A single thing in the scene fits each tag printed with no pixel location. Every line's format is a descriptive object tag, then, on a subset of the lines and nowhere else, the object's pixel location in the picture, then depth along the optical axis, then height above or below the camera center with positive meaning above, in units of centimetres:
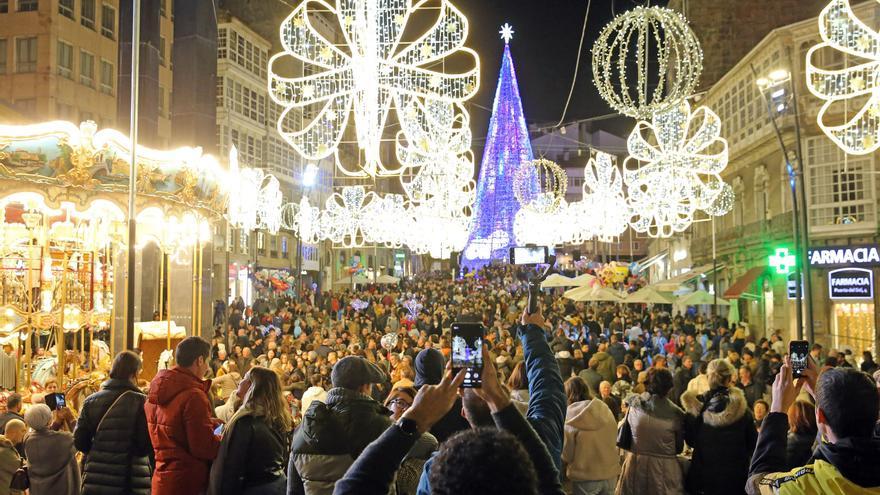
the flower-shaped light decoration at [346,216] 2622 +239
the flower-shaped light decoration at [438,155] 1538 +319
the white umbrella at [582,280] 2675 -7
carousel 1021 +86
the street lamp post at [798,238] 1686 +90
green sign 2042 +43
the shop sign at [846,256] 2273 +65
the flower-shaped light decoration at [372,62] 1196 +367
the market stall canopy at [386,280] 4738 -1
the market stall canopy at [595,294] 2273 -50
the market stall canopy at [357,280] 4678 +1
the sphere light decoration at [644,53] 1082 +340
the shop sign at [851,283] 2238 -21
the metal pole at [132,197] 962 +113
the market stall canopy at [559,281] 2639 -9
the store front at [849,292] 2261 -48
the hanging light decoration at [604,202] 2192 +243
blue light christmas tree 4047 +627
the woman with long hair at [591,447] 600 -138
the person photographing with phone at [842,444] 258 -61
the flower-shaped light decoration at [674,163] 1716 +276
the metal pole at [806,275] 1694 +3
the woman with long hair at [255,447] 479 -108
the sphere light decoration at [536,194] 2456 +297
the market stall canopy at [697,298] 2444 -69
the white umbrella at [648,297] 2331 -61
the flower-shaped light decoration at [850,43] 1027 +330
